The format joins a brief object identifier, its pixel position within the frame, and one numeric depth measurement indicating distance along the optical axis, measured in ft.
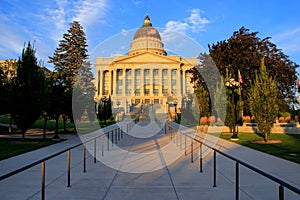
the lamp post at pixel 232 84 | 63.05
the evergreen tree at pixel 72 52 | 176.04
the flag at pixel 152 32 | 359.74
